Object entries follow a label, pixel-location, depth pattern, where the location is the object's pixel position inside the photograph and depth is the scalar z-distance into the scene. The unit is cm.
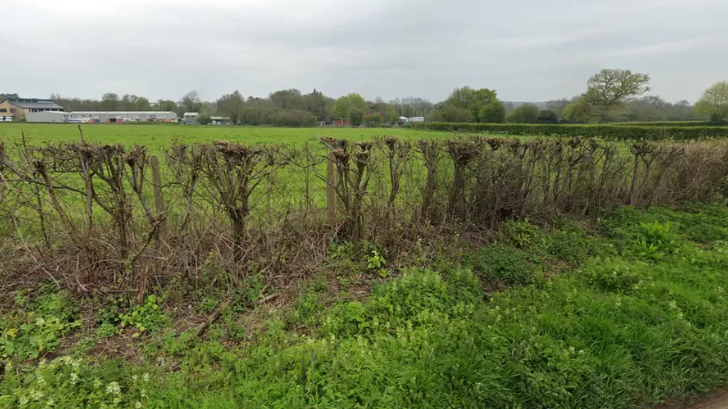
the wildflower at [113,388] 264
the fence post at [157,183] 482
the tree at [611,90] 5178
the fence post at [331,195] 530
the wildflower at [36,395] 254
